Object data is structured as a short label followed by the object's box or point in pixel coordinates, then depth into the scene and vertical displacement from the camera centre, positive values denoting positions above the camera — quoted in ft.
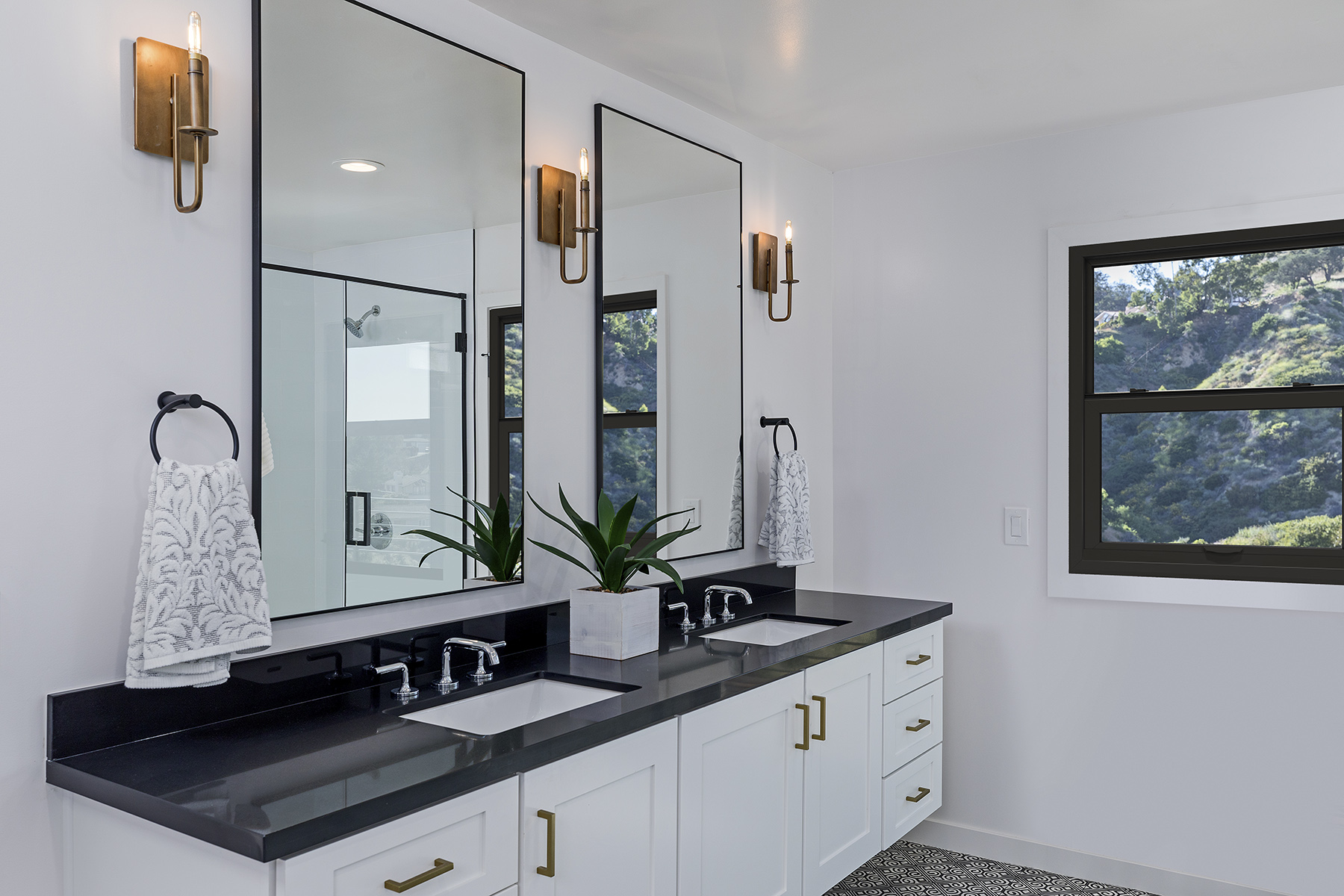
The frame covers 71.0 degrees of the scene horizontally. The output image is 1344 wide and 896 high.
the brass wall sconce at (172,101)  4.89 +1.82
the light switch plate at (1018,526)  10.10 -0.85
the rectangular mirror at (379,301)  5.62 +0.97
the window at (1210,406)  9.02 +0.41
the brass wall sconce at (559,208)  7.38 +1.89
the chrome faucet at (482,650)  6.23 -1.37
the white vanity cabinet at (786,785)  6.20 -2.51
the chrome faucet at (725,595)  8.63 -1.38
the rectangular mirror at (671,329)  8.08 +1.09
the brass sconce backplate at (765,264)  9.90 +1.95
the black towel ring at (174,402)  4.98 +0.24
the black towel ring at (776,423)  9.84 +0.26
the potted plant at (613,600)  6.91 -1.14
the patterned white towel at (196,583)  4.66 -0.69
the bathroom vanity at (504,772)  4.12 -1.71
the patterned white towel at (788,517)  9.62 -0.72
